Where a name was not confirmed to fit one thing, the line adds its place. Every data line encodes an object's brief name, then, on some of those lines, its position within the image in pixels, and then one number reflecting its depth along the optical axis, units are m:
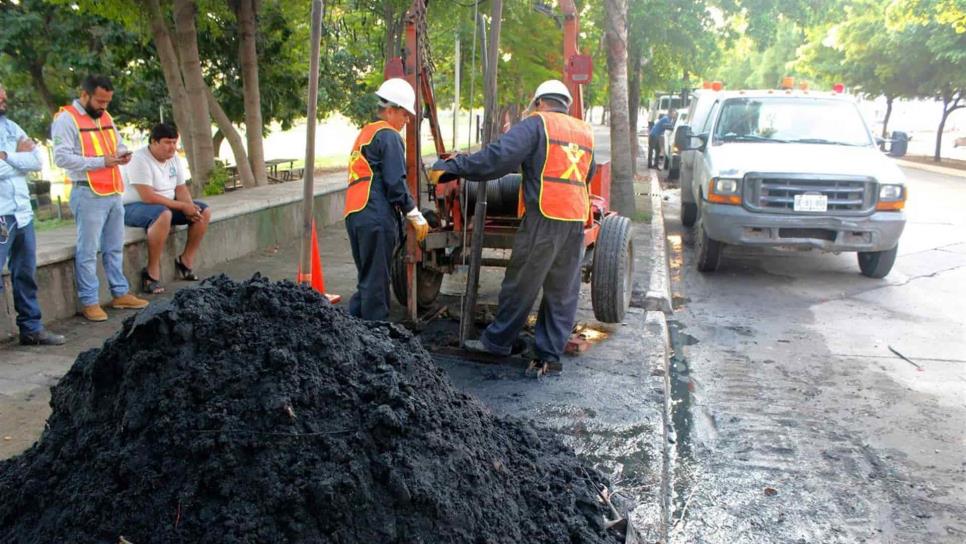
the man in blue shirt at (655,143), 21.47
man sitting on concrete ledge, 6.48
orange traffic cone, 5.77
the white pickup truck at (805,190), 7.93
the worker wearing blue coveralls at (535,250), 4.61
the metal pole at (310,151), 4.16
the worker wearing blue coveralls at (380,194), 5.00
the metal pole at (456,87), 5.62
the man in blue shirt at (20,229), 4.82
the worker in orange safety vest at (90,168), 5.48
